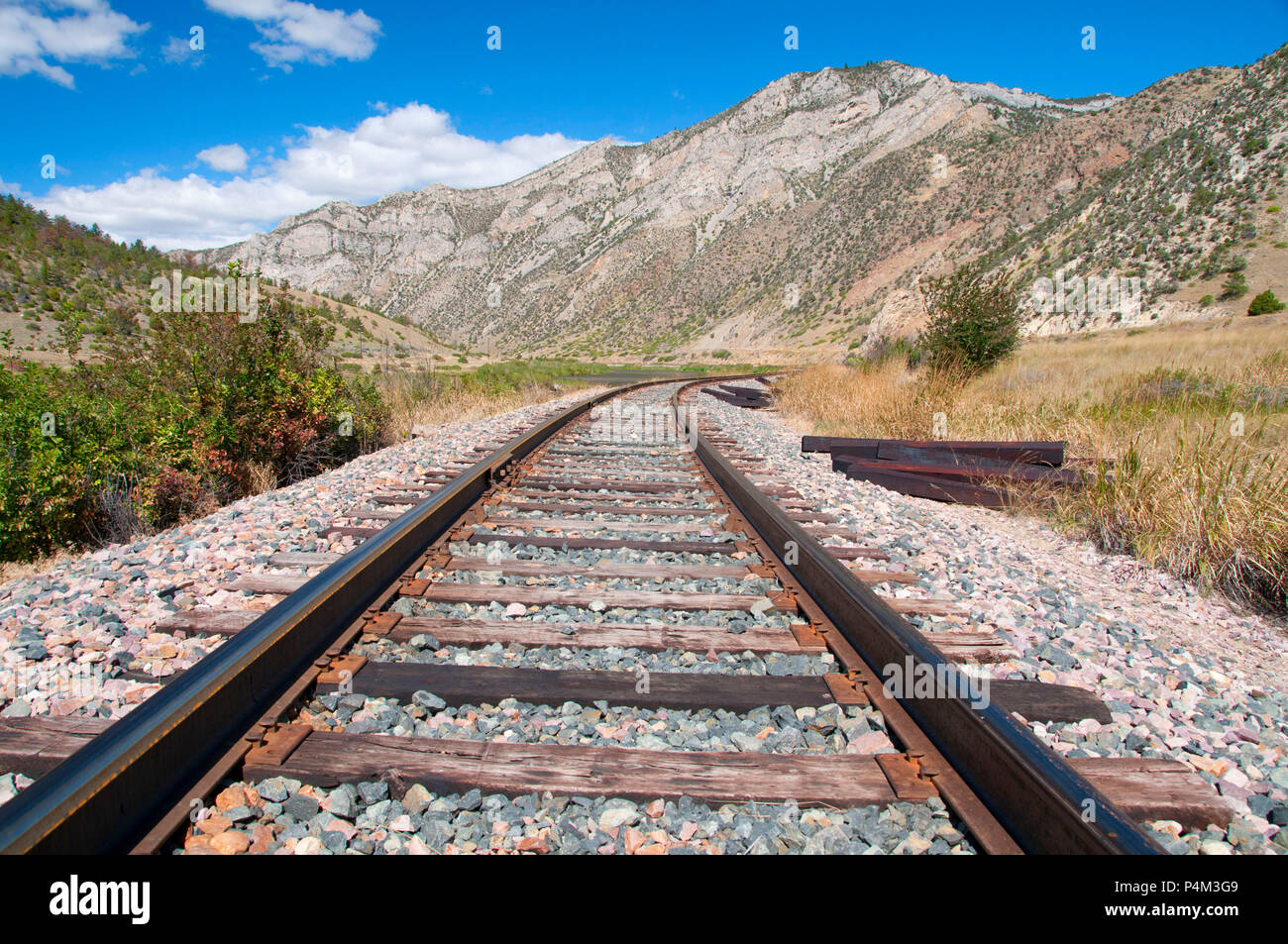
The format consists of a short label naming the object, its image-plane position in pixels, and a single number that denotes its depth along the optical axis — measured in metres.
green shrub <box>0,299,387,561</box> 5.30
